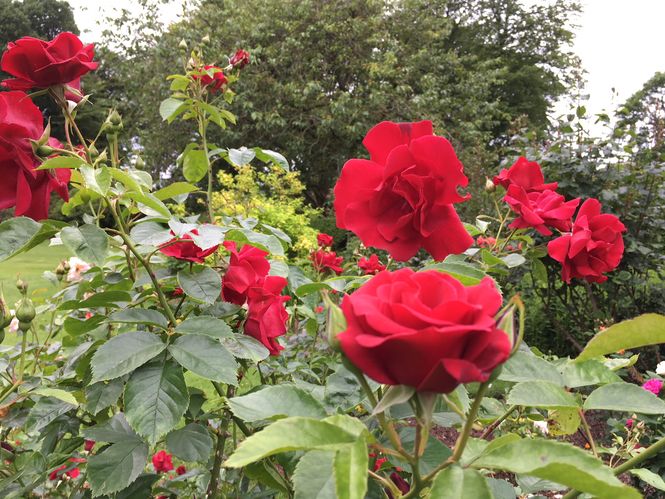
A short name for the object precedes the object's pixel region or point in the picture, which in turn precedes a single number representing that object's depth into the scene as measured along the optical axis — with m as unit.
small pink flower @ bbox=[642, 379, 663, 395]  1.47
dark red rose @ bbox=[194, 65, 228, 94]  1.35
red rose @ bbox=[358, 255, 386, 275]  1.58
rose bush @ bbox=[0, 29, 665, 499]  0.36
